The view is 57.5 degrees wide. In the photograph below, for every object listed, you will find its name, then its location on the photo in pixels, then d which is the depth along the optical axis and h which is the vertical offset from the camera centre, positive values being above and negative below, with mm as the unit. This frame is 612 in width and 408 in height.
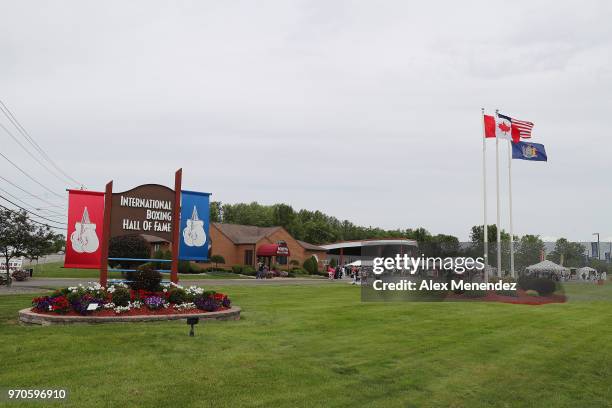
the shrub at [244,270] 58344 -2398
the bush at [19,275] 37938 -2101
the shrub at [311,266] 68519 -2243
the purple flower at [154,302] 15750 -1600
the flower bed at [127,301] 14953 -1573
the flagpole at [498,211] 31688 +2300
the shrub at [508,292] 29695 -2242
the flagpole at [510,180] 34694 +4373
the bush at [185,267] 53366 -2006
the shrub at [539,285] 30484 -1898
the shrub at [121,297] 15469 -1429
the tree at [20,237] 33200 +472
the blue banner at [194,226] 19703 +726
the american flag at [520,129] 32438 +7089
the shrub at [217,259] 61719 -1375
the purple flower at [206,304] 16484 -1708
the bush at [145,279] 17266 -1028
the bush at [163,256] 48159 -898
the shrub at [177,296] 16641 -1490
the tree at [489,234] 93500 +2753
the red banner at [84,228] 18047 +552
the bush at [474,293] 29002 -2297
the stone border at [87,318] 14305 -1915
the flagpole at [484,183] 30800 +3869
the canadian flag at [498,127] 32219 +7138
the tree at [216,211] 116712 +7591
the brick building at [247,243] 64012 +461
